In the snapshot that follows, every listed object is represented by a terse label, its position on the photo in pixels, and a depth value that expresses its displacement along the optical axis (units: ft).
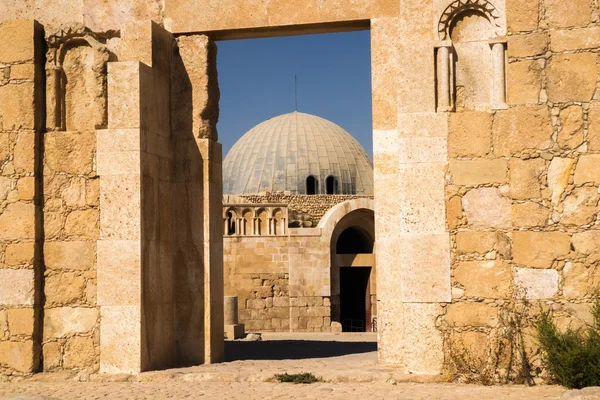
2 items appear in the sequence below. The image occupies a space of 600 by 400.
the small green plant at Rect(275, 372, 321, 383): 25.03
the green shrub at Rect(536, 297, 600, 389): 21.62
